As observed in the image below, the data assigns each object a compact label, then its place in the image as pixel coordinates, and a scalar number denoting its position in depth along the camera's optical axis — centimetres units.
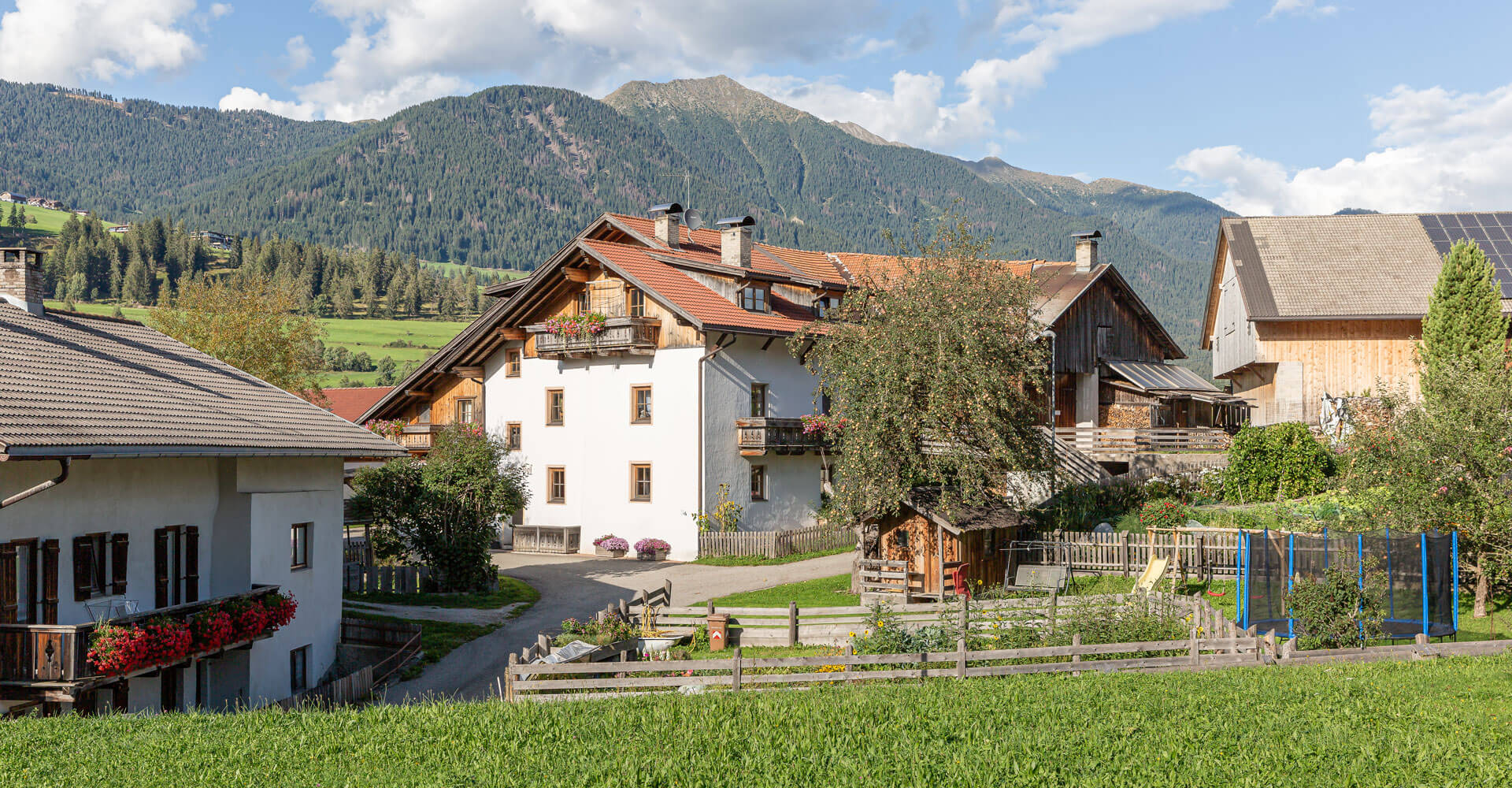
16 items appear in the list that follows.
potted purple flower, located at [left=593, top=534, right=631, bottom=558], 3678
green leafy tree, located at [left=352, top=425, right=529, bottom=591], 2980
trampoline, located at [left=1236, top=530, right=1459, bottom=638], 1962
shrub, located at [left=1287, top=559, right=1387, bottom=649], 1803
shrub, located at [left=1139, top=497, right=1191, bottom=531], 3086
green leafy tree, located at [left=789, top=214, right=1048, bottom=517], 2820
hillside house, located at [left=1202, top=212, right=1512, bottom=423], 3956
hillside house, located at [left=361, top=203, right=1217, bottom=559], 3625
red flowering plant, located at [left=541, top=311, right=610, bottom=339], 3681
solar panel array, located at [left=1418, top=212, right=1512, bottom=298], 3938
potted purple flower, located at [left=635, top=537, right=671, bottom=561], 3603
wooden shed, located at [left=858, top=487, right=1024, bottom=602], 2667
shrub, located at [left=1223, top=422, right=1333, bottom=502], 3312
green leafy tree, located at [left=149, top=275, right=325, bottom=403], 4684
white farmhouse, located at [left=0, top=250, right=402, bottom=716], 1566
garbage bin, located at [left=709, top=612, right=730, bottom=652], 2183
